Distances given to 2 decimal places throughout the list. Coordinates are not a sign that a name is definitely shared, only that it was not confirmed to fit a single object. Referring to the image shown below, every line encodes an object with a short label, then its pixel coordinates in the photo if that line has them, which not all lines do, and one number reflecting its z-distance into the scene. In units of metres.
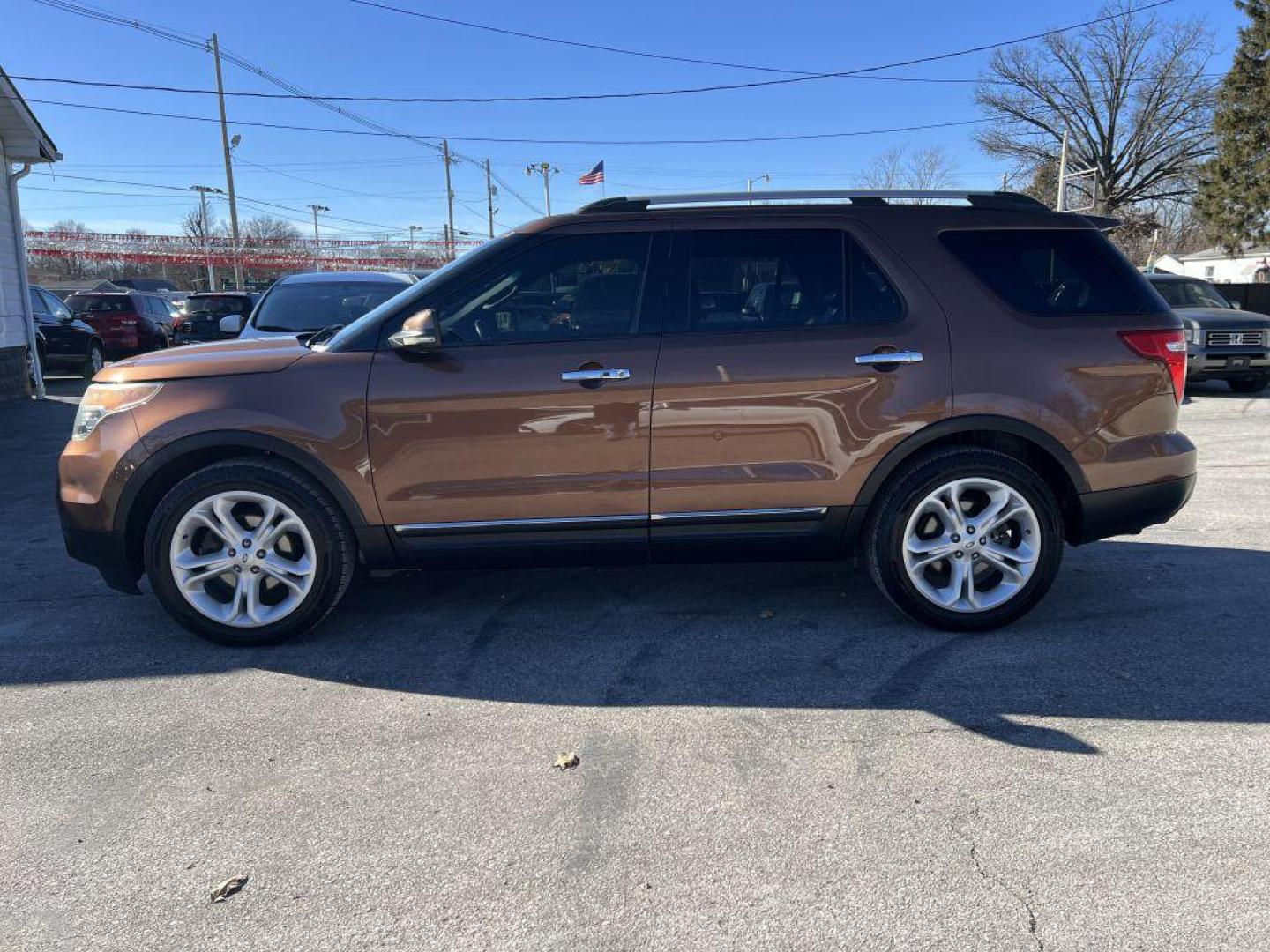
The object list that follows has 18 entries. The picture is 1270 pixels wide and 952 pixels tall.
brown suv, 3.84
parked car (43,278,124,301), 56.70
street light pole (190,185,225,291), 73.50
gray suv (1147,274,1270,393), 12.61
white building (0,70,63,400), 12.87
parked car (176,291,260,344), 15.45
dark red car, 18.22
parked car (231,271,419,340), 8.02
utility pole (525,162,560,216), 48.81
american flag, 30.28
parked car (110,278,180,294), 50.19
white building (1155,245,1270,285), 45.25
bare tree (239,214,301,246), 99.31
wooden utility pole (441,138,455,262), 62.26
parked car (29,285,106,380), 15.65
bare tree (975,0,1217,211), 45.19
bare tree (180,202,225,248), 74.29
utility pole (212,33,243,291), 35.44
